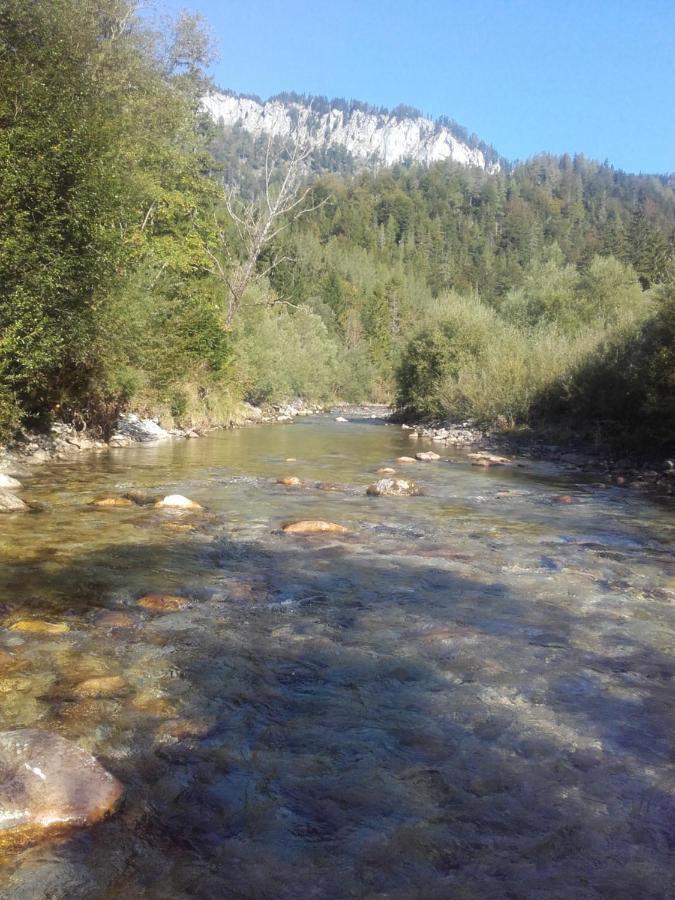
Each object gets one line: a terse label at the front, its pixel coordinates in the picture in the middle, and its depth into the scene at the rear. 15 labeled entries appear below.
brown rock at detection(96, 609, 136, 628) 5.41
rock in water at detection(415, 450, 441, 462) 18.99
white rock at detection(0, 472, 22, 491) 11.31
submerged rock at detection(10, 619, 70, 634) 5.16
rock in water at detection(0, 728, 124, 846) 2.90
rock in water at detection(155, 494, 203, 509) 10.41
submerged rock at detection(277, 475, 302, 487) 13.33
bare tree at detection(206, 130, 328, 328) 30.62
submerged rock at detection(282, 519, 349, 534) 9.03
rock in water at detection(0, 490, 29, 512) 9.71
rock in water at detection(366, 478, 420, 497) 12.47
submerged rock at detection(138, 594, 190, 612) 5.89
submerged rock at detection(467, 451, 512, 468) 18.66
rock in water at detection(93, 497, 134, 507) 10.60
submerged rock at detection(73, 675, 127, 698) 4.20
